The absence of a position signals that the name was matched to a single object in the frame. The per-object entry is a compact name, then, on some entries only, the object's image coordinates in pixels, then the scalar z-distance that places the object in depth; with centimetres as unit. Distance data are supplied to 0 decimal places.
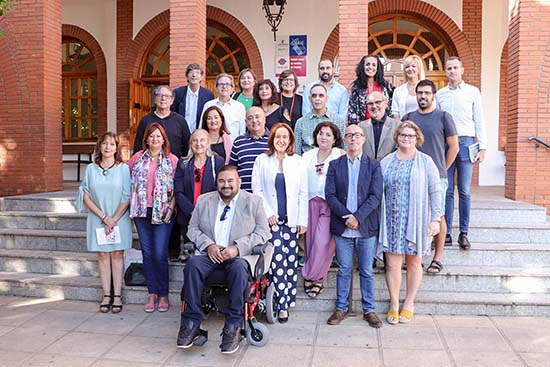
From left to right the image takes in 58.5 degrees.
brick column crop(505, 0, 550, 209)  680
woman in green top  556
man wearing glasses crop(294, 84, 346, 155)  486
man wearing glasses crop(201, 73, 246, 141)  538
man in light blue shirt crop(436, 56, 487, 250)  524
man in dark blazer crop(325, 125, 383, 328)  437
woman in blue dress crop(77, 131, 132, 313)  484
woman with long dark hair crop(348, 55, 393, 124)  523
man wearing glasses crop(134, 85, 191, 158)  515
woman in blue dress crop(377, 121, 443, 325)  434
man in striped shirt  464
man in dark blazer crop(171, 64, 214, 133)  589
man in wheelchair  388
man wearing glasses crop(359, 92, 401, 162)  468
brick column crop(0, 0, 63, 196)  781
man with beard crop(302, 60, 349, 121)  547
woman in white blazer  445
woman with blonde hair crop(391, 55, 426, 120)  523
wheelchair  400
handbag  517
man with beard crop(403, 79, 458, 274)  478
